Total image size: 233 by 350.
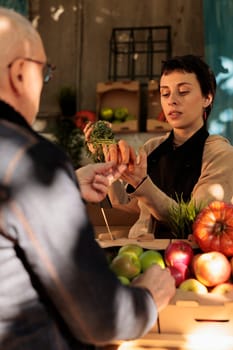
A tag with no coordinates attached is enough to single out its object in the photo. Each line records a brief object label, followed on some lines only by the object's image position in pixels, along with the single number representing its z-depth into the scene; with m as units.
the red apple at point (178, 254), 1.40
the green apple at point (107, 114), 4.80
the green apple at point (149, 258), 1.34
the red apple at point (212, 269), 1.33
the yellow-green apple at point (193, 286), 1.29
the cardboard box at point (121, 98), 4.69
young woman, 1.87
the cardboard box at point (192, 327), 1.15
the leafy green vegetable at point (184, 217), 1.69
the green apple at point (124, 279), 1.19
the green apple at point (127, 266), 1.26
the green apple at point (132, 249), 1.40
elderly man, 0.73
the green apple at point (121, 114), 4.76
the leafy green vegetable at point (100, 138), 1.84
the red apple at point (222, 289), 1.28
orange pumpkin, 1.42
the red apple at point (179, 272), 1.35
